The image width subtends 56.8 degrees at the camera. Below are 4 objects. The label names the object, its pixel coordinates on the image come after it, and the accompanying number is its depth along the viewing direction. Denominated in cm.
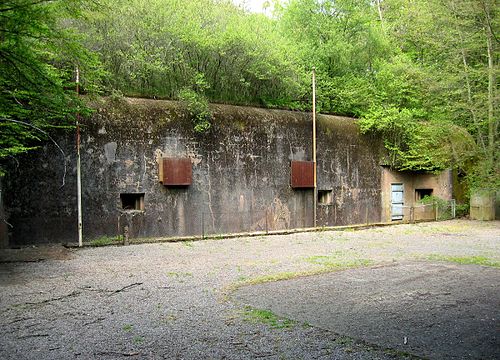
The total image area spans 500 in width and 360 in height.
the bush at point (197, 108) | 1231
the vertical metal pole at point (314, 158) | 1435
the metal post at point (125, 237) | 1091
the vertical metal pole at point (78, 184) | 1071
